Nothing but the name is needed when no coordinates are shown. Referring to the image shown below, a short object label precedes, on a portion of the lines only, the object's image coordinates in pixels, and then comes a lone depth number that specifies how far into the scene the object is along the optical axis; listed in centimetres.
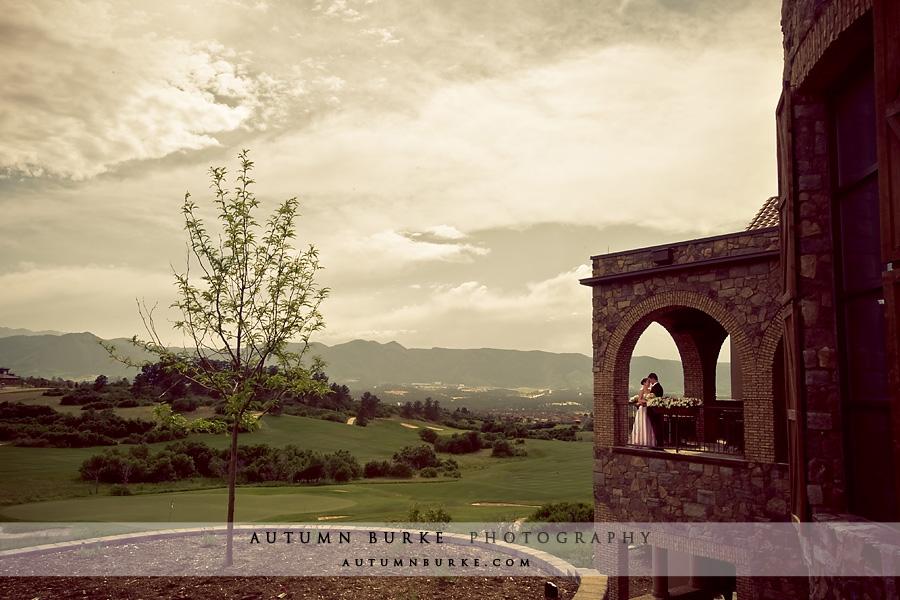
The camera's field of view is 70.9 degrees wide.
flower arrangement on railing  1296
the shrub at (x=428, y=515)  1288
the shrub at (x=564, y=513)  1529
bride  1314
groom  1341
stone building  484
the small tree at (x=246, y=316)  1183
